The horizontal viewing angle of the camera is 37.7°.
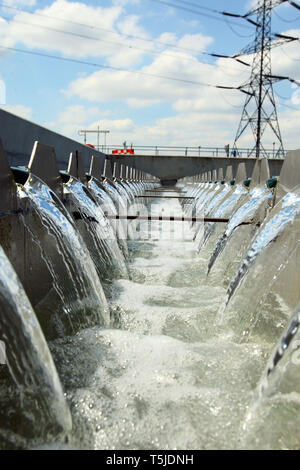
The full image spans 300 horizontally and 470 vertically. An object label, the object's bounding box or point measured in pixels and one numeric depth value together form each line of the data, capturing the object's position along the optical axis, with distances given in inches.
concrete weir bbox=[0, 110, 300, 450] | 93.0
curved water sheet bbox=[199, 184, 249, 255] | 308.7
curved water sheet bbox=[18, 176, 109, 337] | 156.8
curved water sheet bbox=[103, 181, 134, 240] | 366.6
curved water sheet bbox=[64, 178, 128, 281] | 234.4
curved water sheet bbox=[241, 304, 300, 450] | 88.0
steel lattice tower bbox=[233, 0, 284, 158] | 1585.1
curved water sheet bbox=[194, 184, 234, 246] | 373.3
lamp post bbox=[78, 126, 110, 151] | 2020.2
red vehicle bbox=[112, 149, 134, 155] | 1702.1
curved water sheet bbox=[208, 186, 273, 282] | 233.0
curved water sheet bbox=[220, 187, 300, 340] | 157.4
